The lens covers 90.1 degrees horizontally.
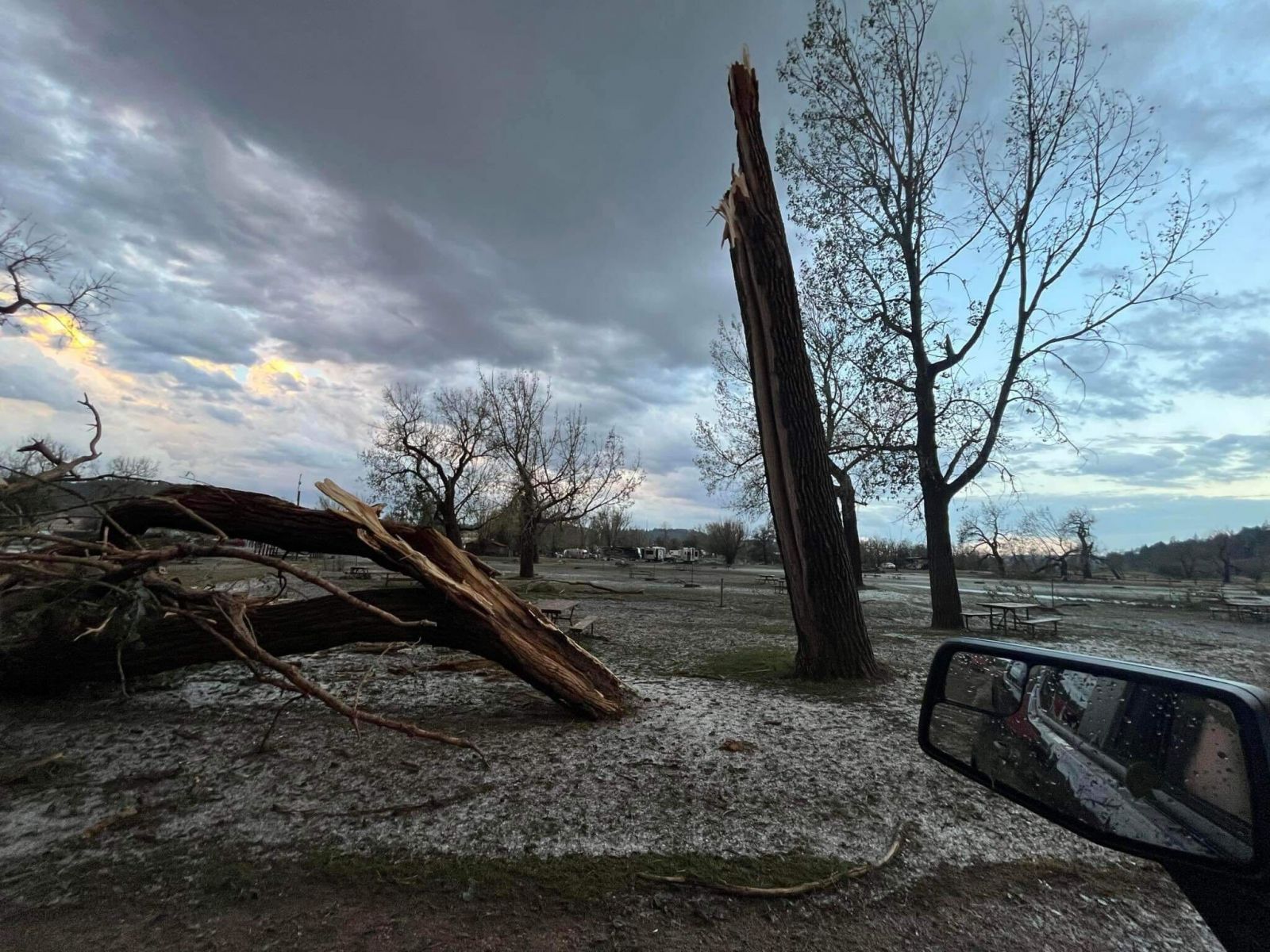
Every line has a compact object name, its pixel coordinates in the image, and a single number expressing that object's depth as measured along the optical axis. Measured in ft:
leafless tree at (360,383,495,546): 85.76
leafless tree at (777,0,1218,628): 39.78
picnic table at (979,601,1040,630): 39.50
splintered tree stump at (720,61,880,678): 22.75
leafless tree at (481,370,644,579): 90.68
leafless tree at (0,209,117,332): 49.08
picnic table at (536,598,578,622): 31.55
